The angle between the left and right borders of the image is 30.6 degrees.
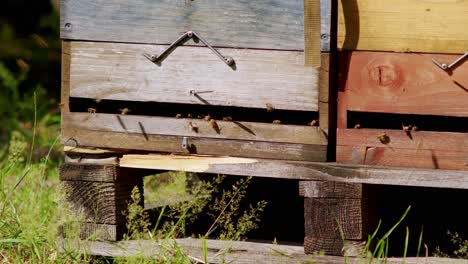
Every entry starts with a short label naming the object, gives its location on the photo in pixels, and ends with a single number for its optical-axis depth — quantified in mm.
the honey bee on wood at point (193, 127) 3262
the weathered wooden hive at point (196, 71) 3088
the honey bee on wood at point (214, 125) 3205
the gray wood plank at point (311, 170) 2965
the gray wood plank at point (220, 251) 3117
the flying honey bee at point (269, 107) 3115
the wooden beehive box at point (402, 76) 2949
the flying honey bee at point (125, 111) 3373
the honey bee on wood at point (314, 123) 3125
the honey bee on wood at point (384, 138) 3043
